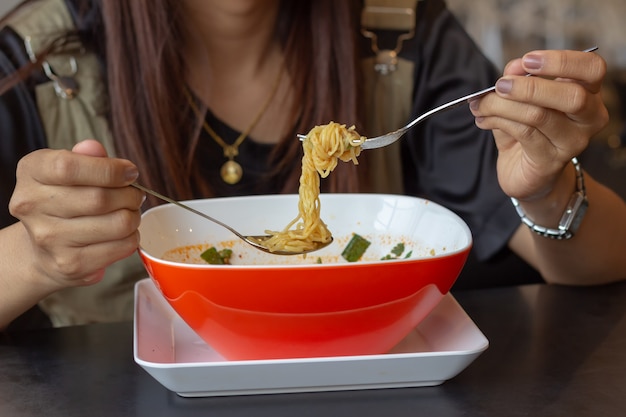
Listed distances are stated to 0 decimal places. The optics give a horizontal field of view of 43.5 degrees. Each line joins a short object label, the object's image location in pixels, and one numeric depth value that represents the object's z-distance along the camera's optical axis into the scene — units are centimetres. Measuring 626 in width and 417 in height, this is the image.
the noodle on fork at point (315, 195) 91
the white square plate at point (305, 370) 71
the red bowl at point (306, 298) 72
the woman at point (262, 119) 98
